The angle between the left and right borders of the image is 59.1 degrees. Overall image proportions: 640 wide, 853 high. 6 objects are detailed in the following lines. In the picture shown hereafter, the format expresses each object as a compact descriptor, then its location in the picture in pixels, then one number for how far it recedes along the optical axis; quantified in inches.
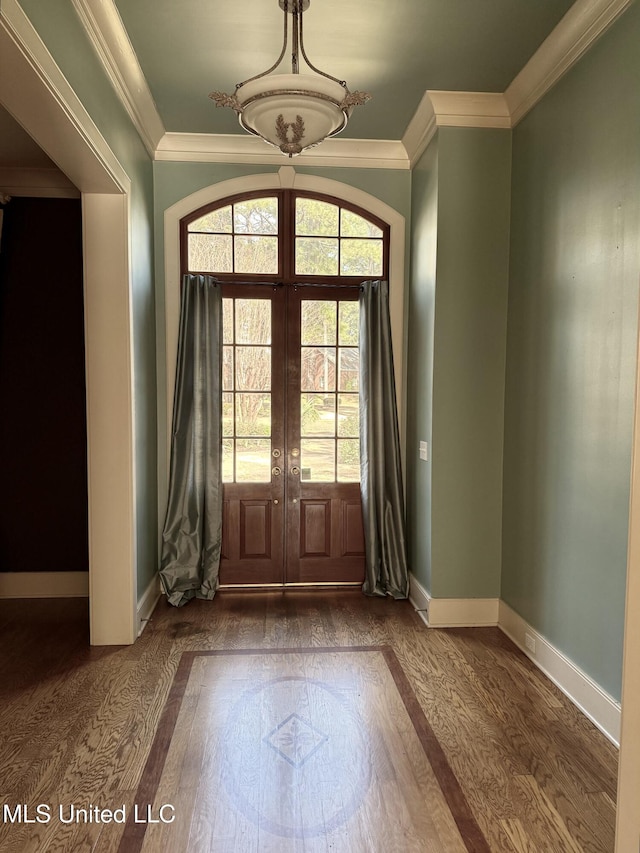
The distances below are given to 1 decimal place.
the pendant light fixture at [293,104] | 88.6
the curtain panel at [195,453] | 161.8
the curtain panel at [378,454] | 165.0
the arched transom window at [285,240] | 166.7
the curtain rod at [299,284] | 167.5
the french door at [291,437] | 169.2
